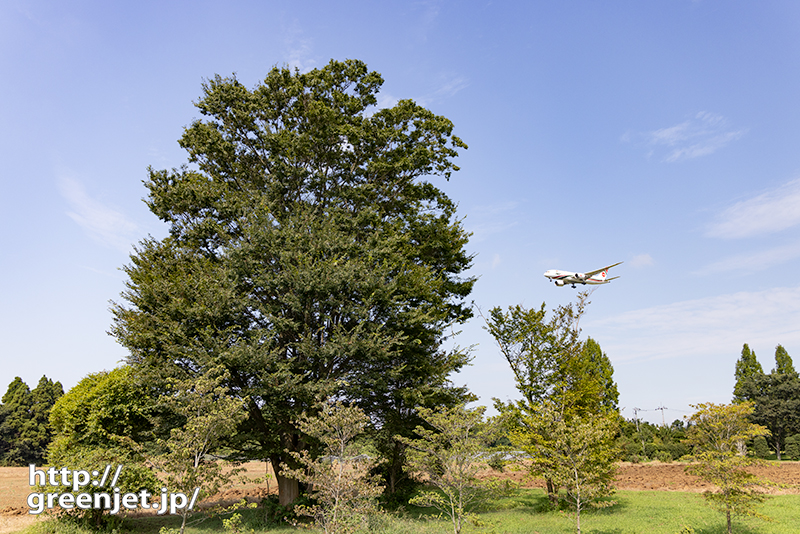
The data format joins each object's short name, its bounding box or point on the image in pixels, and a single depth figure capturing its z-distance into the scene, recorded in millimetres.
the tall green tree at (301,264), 16766
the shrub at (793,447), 40219
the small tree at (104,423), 15383
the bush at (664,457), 39422
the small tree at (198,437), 10453
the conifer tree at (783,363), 53022
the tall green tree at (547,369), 20156
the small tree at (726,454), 13211
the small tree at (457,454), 12641
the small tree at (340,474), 11891
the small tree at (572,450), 13727
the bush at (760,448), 40250
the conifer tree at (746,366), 55522
